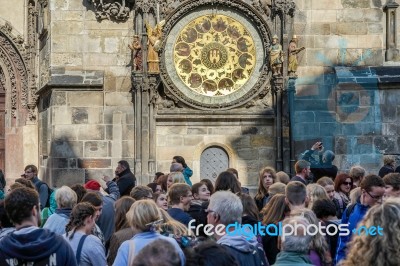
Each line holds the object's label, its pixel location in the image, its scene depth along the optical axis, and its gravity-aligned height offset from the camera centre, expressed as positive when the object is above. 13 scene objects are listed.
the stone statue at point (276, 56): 16.67 +1.48
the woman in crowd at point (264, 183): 10.47 -0.56
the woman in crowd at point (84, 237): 6.79 -0.77
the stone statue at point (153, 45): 16.38 +1.68
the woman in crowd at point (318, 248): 6.32 -0.80
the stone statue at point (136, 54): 16.45 +1.53
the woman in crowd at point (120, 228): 7.32 -0.78
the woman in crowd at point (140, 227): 6.20 -0.65
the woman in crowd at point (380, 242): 4.40 -0.54
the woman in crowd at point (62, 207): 7.87 -0.63
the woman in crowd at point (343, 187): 10.08 -0.60
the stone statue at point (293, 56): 16.73 +1.49
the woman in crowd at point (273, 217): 7.52 -0.71
